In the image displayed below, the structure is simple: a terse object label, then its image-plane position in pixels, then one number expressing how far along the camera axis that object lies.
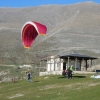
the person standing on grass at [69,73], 36.08
